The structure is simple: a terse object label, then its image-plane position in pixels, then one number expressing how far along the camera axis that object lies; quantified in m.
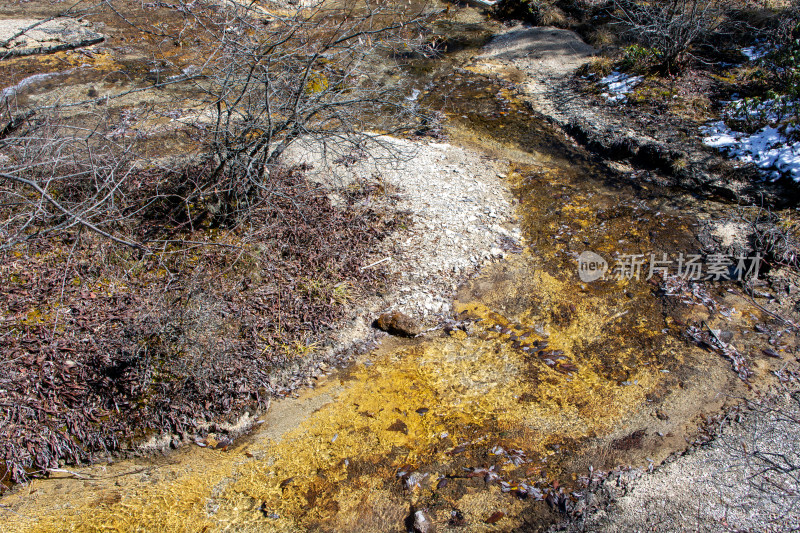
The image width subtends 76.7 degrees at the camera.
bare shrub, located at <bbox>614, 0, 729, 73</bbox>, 8.45
